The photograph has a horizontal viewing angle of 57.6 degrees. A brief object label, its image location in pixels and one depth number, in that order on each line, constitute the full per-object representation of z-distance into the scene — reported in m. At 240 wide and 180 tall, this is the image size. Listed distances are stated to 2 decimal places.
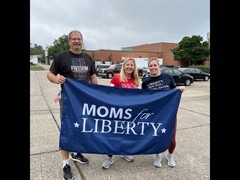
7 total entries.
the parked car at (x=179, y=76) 16.10
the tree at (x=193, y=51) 40.40
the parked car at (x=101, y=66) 25.68
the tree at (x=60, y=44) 51.67
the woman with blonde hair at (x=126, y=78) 3.44
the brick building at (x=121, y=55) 45.91
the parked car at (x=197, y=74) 20.19
